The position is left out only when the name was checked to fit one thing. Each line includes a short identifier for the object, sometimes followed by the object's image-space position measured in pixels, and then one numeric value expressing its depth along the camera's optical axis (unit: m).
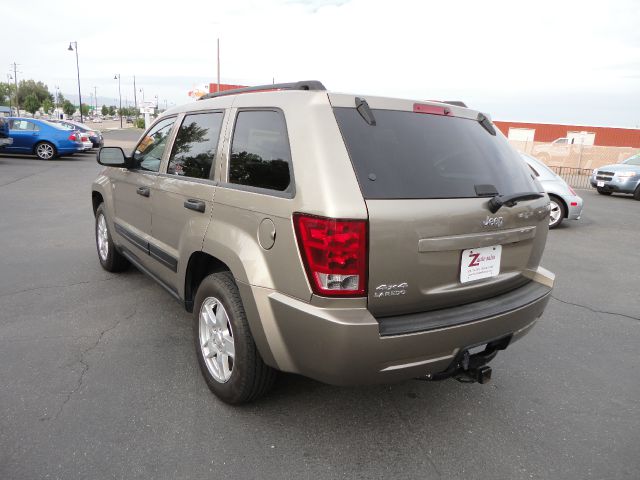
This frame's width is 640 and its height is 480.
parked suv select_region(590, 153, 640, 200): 14.88
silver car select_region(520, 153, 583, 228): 8.99
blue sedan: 17.61
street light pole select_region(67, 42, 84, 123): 49.89
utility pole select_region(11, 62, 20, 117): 90.12
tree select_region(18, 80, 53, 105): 93.38
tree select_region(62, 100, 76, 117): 108.78
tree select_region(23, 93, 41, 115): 83.61
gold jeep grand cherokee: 2.20
